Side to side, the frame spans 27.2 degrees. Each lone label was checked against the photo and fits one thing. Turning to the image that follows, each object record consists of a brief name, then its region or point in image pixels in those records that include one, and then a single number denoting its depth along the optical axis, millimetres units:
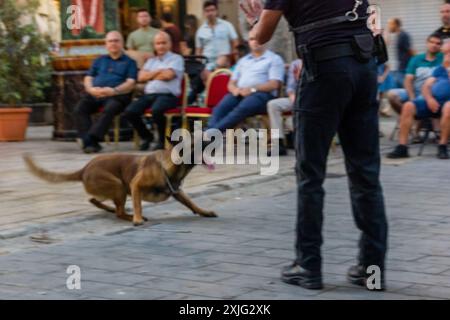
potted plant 12977
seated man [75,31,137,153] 11633
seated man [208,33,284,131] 10914
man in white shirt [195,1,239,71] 13797
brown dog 7156
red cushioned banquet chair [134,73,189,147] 11617
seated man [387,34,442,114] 11781
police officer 4785
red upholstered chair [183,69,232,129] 11859
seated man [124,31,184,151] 11516
